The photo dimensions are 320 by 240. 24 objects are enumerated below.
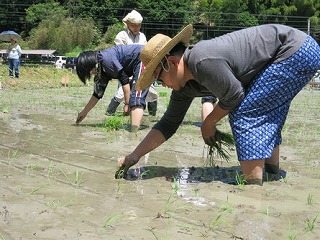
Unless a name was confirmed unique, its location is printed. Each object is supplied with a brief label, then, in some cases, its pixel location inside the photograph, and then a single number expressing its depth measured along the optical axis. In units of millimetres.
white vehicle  29938
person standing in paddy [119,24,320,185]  3078
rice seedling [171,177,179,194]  3142
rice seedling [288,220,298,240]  2258
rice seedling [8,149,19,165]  4004
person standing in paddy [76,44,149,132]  5449
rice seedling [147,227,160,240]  2245
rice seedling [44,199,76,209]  2719
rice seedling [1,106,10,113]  7661
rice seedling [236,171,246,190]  3232
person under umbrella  17312
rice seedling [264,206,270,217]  2669
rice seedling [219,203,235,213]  2706
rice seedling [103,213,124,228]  2404
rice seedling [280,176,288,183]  3479
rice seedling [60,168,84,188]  3250
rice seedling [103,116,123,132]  5910
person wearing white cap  6871
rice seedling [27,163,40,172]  3674
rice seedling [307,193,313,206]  2912
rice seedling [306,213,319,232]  2412
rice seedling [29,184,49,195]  2985
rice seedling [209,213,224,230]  2425
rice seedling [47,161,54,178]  3501
